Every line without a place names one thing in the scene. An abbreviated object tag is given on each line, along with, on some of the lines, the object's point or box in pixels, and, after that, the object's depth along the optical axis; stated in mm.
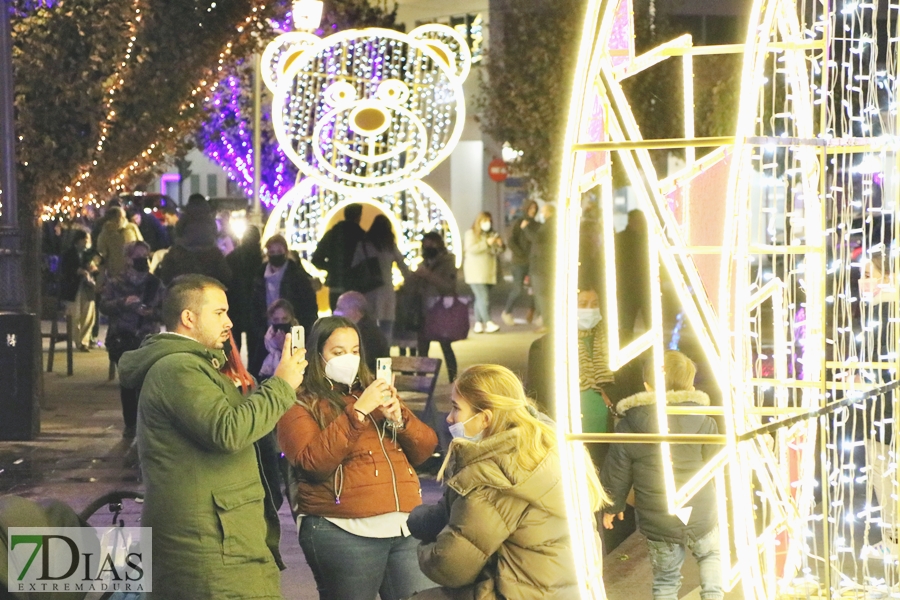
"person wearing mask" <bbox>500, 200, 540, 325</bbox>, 21753
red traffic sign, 32531
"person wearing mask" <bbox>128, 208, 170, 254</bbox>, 22797
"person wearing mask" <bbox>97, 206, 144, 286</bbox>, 18203
